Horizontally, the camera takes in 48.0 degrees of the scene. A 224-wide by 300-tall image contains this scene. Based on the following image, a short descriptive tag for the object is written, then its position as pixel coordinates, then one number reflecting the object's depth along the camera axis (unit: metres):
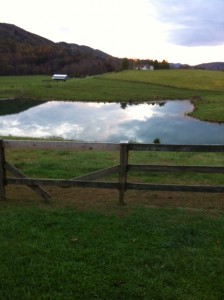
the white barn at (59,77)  85.89
